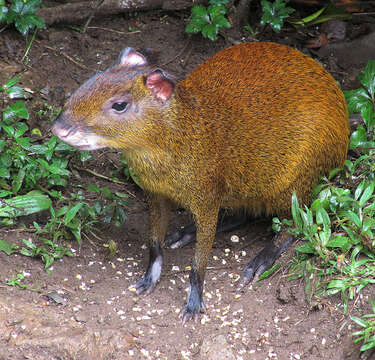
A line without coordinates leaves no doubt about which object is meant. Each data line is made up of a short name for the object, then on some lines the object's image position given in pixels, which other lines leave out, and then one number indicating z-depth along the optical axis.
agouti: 7.70
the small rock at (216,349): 7.78
